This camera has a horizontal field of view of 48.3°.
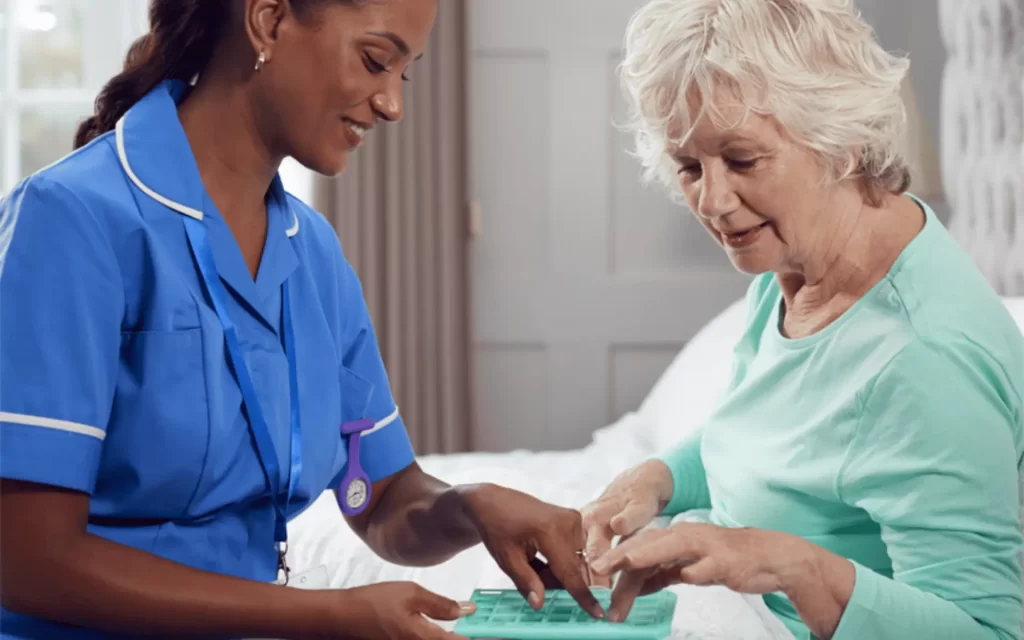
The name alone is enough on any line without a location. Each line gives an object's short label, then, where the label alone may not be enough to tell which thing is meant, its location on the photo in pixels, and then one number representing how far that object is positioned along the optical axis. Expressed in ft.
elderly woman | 3.68
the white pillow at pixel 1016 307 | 4.91
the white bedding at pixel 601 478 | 4.25
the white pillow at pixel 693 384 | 7.04
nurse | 3.22
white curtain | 6.46
